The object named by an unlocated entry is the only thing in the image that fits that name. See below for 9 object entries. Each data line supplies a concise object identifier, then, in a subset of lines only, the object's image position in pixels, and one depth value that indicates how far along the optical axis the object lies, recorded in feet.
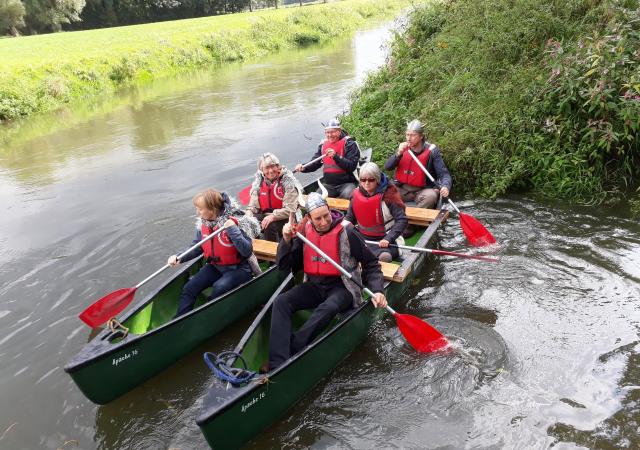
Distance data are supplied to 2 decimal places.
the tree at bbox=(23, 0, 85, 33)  118.93
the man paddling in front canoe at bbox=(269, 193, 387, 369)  14.93
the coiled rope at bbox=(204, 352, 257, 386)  12.59
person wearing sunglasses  19.03
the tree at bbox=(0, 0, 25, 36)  110.22
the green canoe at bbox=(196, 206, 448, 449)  12.33
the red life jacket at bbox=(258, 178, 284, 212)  21.21
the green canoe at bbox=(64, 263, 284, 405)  14.33
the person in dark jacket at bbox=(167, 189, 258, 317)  17.54
